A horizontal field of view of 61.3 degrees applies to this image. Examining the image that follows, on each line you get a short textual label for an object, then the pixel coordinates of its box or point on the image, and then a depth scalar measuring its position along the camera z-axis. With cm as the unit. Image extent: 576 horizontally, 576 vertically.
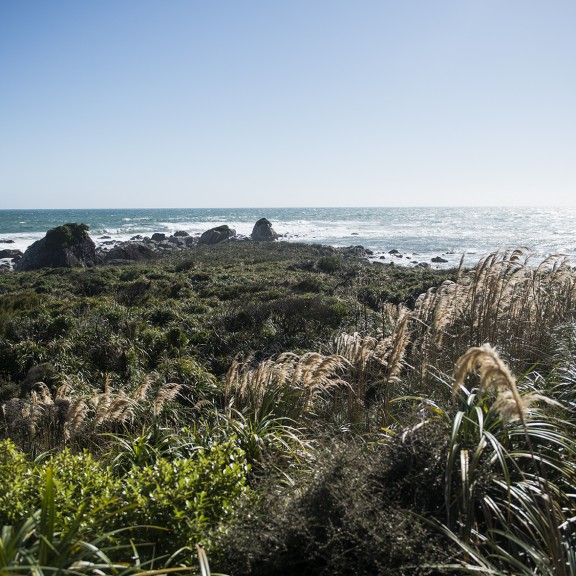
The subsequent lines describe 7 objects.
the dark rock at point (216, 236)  4856
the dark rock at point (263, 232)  5178
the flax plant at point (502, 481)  202
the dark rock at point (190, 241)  4912
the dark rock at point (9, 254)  3738
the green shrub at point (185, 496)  254
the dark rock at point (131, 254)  3319
